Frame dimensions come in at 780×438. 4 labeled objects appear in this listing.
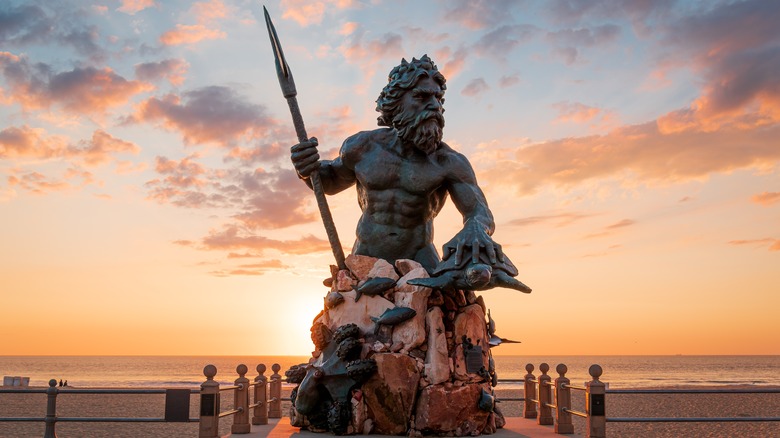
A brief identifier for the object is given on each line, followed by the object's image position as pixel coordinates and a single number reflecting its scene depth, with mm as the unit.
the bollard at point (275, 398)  9362
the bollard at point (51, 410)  7229
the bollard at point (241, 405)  7426
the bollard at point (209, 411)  6410
